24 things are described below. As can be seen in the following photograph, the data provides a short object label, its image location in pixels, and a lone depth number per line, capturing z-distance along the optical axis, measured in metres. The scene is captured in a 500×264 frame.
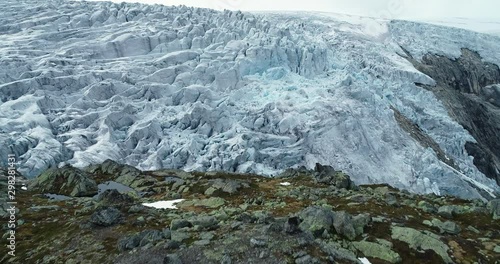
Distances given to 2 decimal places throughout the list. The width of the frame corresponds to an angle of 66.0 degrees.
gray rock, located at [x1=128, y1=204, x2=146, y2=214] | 16.95
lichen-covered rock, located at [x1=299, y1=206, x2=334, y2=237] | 13.78
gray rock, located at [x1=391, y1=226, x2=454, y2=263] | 13.56
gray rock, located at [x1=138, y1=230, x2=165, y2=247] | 12.80
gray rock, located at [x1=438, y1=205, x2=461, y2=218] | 18.83
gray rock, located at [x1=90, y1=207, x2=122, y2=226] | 15.06
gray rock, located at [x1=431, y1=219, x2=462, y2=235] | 15.72
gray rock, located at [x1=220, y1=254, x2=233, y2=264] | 11.53
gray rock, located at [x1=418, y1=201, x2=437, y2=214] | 19.36
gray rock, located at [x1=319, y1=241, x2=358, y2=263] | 12.26
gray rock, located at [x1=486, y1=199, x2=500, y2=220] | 18.78
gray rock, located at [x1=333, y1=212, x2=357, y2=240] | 14.07
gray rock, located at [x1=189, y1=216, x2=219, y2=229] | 14.27
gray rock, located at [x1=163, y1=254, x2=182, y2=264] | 11.51
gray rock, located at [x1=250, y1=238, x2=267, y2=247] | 12.36
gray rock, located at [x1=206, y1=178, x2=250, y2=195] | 24.83
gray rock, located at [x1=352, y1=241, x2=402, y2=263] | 12.96
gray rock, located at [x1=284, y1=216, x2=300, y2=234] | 13.06
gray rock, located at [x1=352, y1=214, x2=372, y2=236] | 14.54
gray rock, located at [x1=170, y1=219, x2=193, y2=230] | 14.28
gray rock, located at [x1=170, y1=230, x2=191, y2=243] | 13.04
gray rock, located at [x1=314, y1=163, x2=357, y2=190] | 26.77
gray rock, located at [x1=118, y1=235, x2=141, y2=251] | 12.64
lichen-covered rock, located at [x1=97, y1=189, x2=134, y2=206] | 19.42
